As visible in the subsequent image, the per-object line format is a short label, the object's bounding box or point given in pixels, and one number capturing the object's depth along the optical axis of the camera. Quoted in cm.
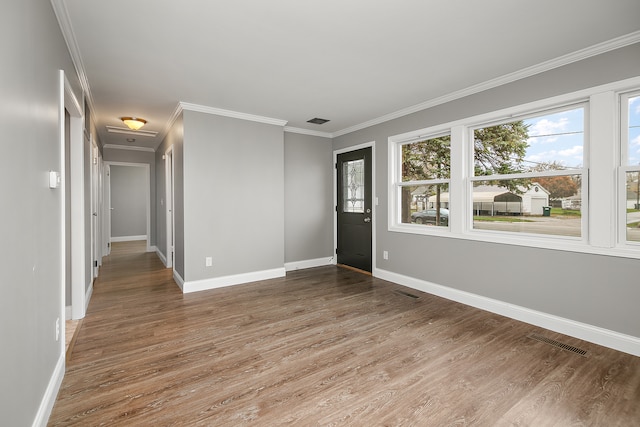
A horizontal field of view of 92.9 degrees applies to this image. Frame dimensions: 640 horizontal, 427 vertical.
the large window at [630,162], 248
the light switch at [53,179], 189
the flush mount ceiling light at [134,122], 461
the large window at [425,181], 400
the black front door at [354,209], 508
